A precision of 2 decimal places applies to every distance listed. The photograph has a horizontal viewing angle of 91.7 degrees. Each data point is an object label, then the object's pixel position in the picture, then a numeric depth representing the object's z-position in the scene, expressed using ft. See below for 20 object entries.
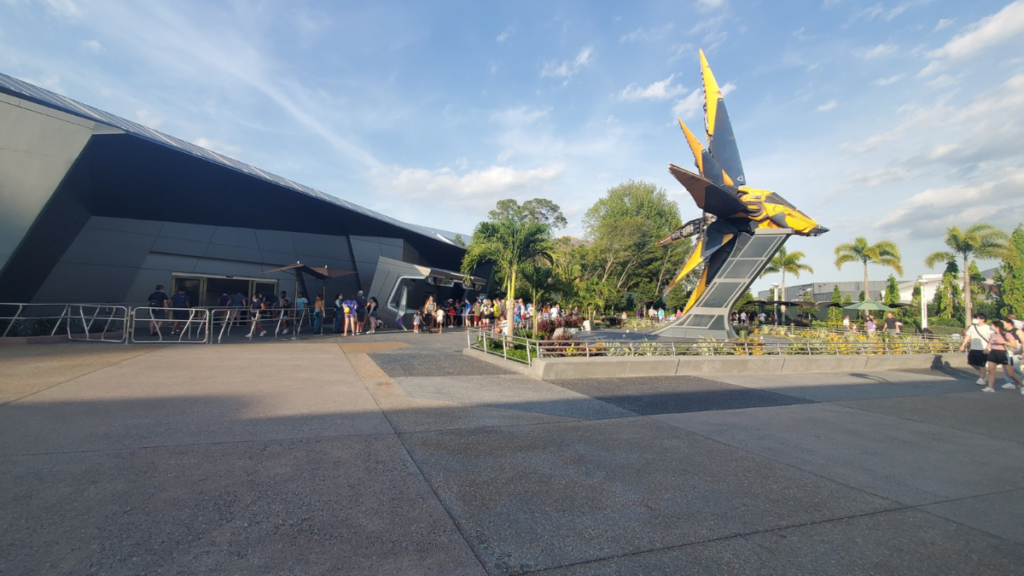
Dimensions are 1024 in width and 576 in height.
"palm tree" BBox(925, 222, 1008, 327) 115.96
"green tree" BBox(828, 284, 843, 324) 136.89
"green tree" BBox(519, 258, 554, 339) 61.59
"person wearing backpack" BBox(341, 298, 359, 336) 55.72
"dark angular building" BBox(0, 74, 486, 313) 41.52
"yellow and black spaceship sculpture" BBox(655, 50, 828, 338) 63.62
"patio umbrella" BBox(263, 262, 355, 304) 59.41
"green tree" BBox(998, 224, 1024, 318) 117.39
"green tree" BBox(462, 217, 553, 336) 52.60
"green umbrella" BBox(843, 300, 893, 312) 89.81
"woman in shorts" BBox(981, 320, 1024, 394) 30.71
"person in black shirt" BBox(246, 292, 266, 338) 55.36
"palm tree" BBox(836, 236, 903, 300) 137.59
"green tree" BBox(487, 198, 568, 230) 204.03
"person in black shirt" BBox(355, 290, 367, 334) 60.81
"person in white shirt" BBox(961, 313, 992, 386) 31.71
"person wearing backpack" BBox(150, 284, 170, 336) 49.80
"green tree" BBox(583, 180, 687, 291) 141.18
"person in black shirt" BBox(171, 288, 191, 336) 52.23
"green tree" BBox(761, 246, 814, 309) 161.68
